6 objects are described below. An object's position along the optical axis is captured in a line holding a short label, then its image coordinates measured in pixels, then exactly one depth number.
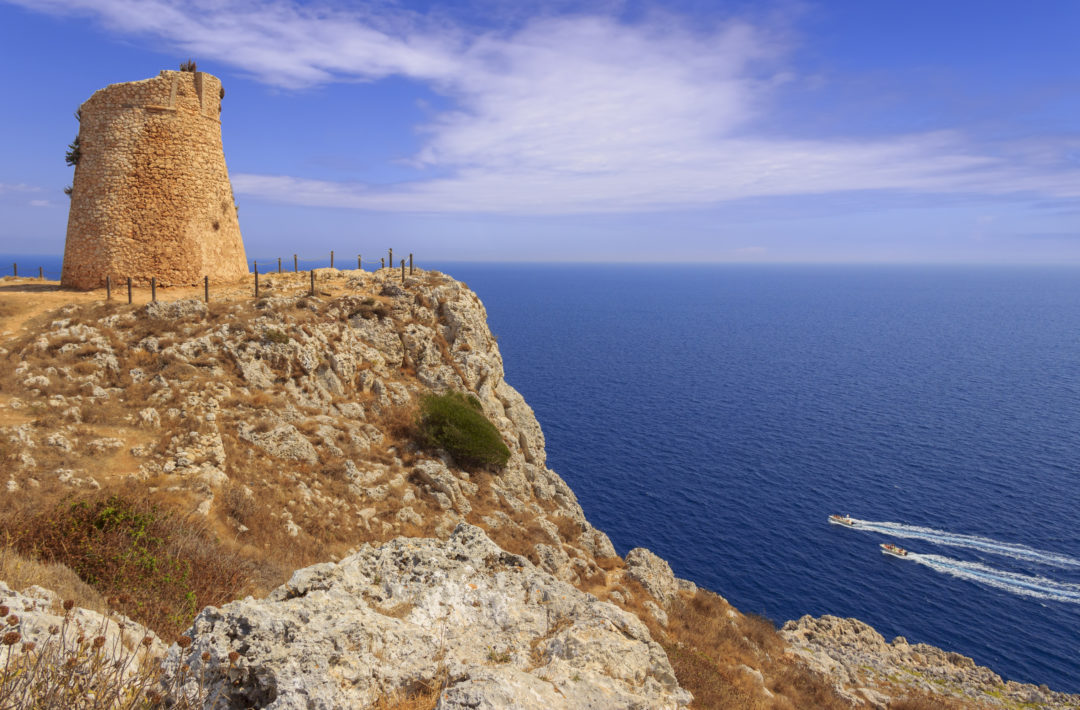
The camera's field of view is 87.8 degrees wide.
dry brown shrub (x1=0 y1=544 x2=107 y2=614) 7.61
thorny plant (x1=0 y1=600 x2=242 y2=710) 4.53
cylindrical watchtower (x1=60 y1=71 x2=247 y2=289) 28.36
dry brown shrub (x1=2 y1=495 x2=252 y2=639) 8.66
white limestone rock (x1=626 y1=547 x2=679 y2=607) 23.39
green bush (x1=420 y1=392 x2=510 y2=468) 24.86
